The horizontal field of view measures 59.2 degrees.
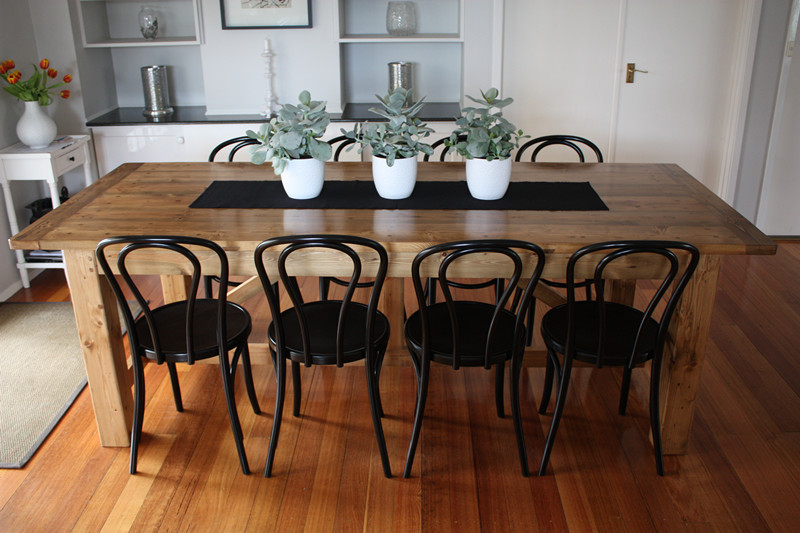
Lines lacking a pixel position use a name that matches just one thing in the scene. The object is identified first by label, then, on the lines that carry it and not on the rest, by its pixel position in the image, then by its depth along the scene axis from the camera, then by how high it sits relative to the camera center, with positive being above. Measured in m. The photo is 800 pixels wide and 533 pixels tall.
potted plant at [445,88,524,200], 2.55 -0.45
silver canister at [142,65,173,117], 4.44 -0.40
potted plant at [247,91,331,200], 2.52 -0.42
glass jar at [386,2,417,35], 4.38 +0.01
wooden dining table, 2.30 -0.68
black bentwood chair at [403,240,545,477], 2.10 -1.01
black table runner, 2.62 -0.65
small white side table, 3.73 -0.72
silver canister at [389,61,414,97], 4.47 -0.33
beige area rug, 2.65 -1.44
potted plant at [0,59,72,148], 3.77 -0.43
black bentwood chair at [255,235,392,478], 2.11 -1.01
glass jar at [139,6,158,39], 4.40 +0.01
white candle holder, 4.34 -0.41
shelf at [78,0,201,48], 4.51 +0.02
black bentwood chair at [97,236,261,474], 2.14 -1.01
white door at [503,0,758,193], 4.34 -0.35
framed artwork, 4.27 +0.05
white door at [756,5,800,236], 4.36 -0.93
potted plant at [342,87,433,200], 2.54 -0.43
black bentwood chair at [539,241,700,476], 2.12 -1.02
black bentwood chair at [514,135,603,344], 3.36 -0.57
